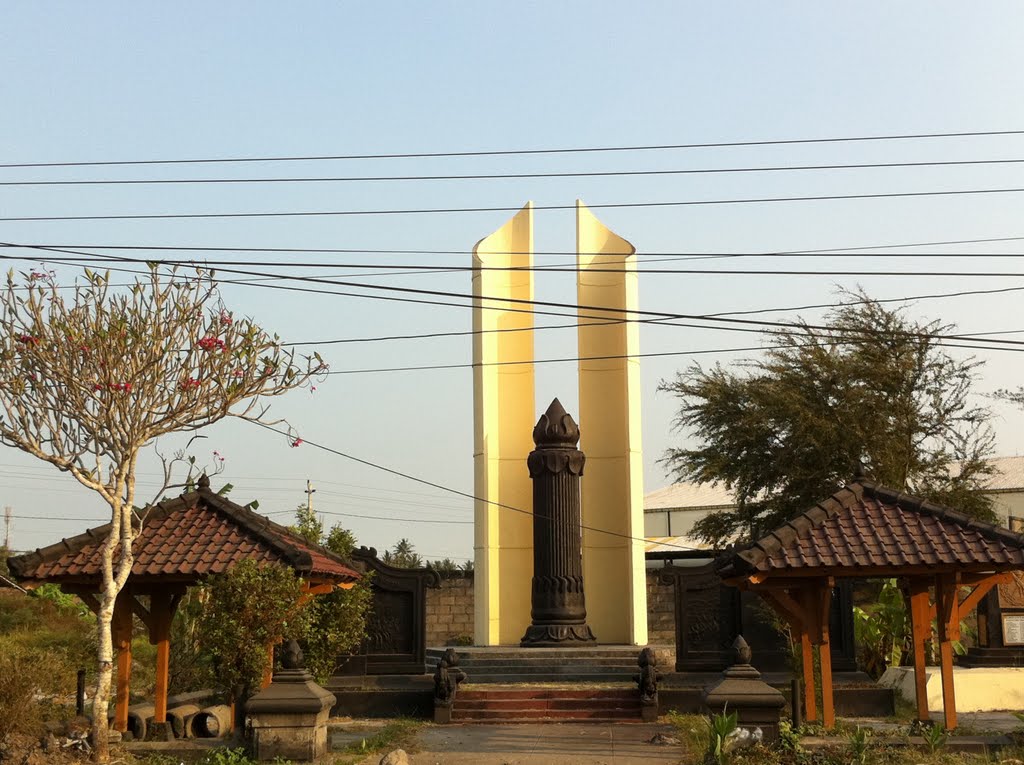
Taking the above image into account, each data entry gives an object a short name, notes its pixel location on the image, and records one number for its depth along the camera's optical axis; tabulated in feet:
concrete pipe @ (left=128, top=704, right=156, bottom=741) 50.06
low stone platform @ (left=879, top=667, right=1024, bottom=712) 63.67
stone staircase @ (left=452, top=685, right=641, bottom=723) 59.57
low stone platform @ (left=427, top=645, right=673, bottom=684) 66.54
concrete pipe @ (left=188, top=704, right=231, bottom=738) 52.19
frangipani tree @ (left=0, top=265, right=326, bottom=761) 43.93
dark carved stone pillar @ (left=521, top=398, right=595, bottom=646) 74.74
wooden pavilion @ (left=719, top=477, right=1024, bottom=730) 46.06
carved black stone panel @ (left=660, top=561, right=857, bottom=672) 67.62
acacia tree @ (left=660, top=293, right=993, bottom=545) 100.37
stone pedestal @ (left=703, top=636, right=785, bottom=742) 43.96
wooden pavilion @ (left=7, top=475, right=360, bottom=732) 49.14
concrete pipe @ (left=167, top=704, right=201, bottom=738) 51.70
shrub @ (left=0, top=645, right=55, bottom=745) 44.38
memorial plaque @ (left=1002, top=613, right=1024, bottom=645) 68.49
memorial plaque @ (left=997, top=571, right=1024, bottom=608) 68.90
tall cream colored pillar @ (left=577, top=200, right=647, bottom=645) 77.82
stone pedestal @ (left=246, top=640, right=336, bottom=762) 43.57
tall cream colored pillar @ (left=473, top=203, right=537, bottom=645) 78.84
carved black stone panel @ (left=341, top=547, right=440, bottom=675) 69.82
